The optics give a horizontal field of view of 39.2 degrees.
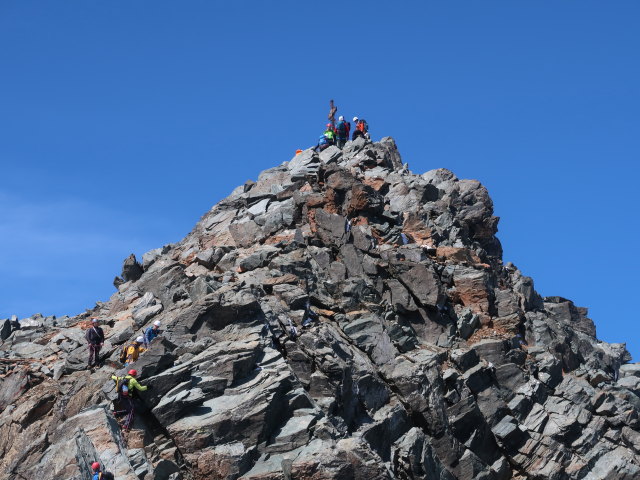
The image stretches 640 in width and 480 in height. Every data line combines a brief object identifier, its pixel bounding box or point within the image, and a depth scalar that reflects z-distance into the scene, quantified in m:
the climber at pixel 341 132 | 71.19
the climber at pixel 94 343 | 41.44
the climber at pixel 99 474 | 28.83
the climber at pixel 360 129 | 71.19
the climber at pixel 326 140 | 70.75
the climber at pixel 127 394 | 33.88
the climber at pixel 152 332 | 39.09
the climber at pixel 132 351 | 37.72
